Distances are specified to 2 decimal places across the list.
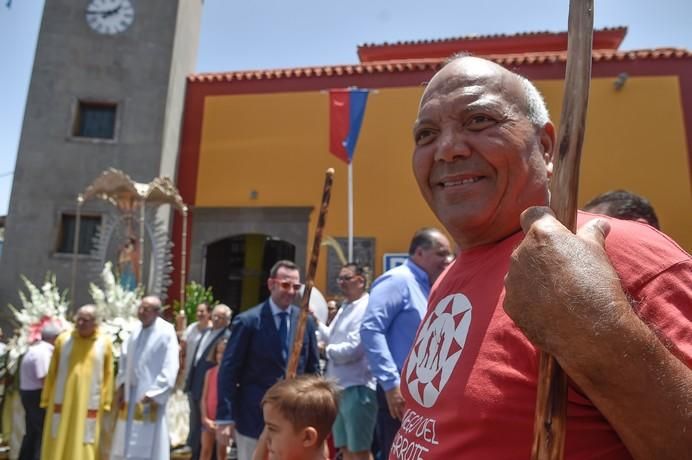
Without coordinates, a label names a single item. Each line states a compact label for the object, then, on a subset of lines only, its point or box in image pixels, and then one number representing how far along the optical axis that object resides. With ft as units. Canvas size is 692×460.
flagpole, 28.48
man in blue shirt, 12.50
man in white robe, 18.34
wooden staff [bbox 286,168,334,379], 9.76
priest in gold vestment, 18.76
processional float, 33.65
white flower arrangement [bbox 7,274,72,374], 22.91
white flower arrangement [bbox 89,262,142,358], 22.39
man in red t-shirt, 2.56
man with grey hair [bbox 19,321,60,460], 21.16
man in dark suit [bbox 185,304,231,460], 19.44
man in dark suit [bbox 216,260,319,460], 13.62
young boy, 8.63
